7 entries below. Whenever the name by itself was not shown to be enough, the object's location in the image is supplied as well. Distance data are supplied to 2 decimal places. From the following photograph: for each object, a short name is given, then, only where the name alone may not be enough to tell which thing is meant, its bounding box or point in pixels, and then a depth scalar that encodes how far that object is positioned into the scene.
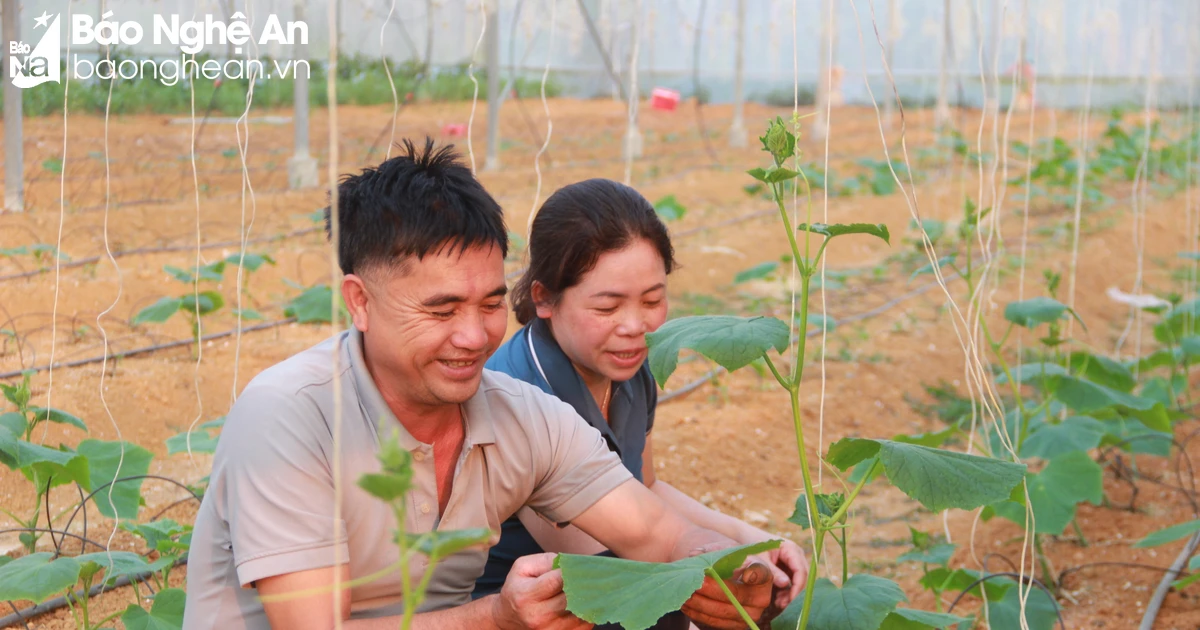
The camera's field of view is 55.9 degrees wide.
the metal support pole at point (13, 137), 6.46
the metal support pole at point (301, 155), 9.23
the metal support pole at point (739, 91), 14.01
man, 1.55
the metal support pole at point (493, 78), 9.88
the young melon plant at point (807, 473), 1.43
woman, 2.21
